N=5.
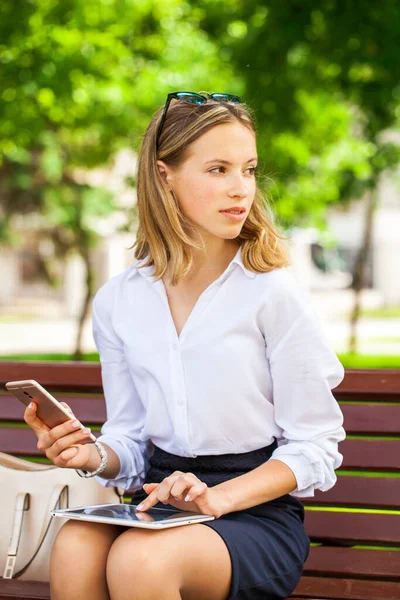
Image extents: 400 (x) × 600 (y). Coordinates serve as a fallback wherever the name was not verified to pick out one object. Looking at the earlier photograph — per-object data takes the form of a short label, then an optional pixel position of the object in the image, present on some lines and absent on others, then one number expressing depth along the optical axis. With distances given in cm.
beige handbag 428
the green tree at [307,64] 1231
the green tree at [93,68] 1516
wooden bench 449
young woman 336
